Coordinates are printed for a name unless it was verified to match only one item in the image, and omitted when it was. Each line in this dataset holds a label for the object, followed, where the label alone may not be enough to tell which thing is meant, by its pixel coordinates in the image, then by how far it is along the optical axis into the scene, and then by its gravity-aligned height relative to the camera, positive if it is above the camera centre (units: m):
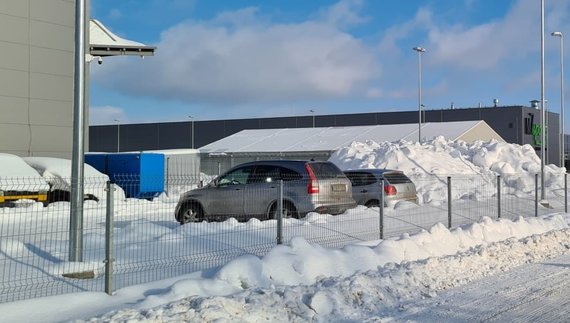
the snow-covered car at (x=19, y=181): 19.30 -0.38
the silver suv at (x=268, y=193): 13.27 -0.48
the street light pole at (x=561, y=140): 49.09 +2.96
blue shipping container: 25.12 +0.05
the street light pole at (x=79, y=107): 8.89 +0.94
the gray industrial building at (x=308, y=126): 71.62 +5.98
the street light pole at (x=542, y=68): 23.87 +3.99
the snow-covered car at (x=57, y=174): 20.88 -0.14
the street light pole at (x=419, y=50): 50.47 +9.78
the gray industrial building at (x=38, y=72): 27.20 +4.36
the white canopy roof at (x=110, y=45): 29.86 +5.97
